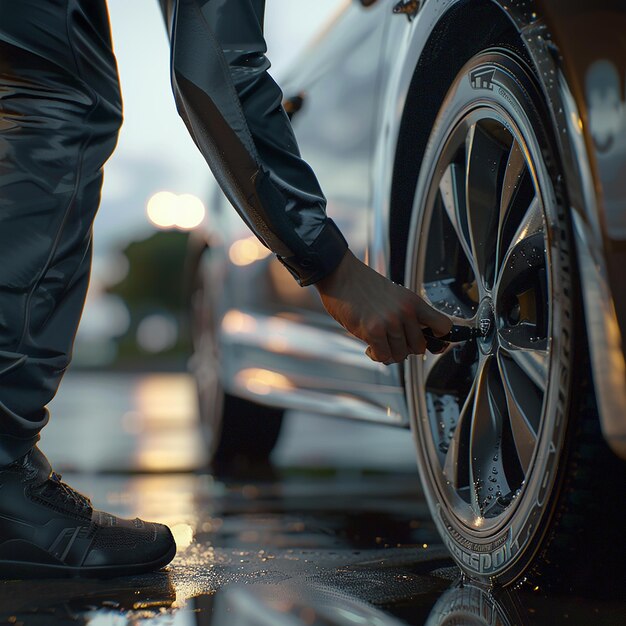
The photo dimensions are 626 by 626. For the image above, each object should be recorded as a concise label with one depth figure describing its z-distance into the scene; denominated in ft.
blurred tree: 198.55
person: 6.90
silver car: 6.11
